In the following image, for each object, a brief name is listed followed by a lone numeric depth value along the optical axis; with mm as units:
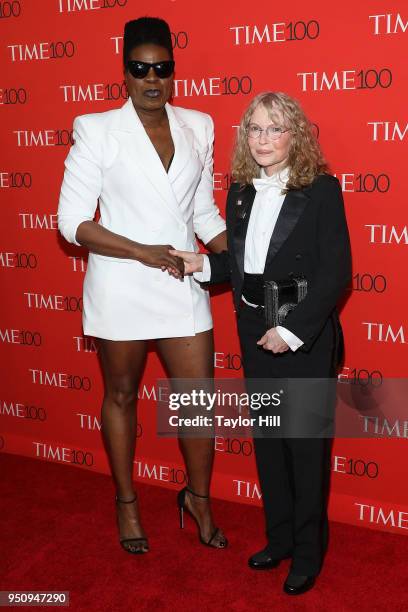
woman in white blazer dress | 2623
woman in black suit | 2334
